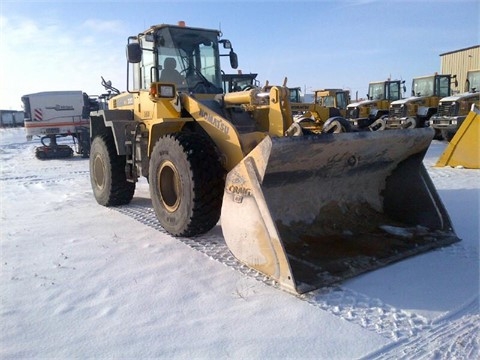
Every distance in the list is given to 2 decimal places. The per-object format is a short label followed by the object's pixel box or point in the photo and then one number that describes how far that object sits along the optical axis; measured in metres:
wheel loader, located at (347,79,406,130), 20.16
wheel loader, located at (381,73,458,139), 17.58
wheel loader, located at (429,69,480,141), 15.29
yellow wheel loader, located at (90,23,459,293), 3.56
